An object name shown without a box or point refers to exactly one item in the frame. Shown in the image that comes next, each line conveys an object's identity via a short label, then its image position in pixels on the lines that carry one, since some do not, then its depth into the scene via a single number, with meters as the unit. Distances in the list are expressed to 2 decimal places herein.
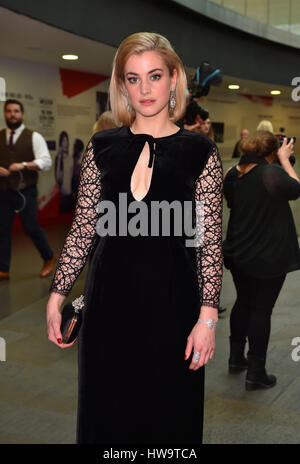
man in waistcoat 6.12
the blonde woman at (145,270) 1.77
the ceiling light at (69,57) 8.88
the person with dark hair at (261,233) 3.43
